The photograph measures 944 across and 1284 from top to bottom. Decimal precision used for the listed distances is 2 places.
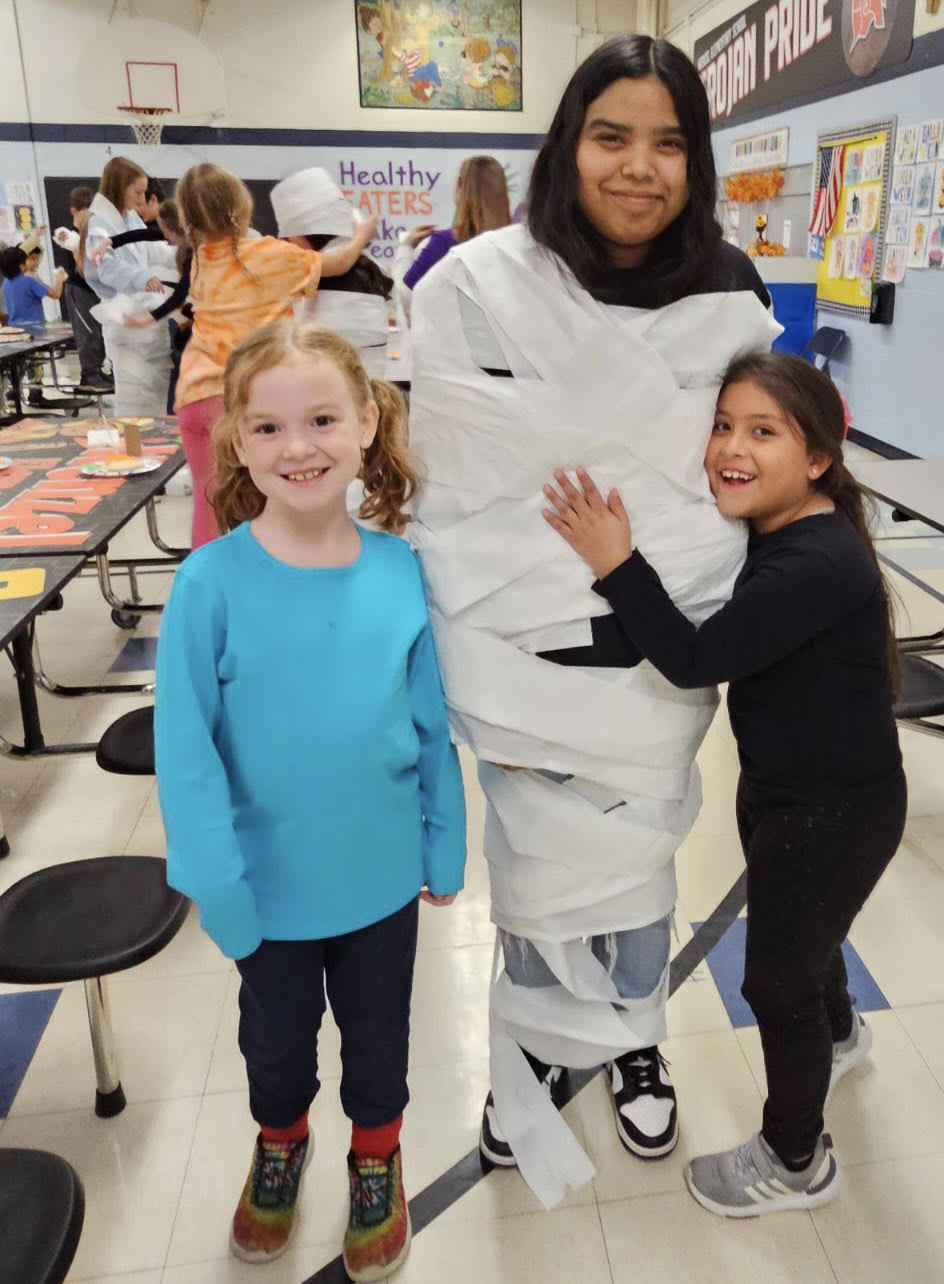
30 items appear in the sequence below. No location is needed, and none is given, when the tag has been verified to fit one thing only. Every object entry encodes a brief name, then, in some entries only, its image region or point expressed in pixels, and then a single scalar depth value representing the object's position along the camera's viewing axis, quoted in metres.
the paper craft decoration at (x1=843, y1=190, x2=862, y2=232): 5.94
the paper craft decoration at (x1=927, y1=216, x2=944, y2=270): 5.02
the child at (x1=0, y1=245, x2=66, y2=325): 7.65
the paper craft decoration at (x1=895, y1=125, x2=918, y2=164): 5.20
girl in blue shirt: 1.06
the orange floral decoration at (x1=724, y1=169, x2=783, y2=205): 7.18
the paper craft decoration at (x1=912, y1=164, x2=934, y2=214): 5.07
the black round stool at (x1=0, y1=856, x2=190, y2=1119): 1.31
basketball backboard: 8.13
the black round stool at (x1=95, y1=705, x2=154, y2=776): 1.88
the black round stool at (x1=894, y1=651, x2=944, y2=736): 1.93
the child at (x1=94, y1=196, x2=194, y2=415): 4.23
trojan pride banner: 5.43
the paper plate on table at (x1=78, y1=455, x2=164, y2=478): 2.79
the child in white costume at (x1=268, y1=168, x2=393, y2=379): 3.49
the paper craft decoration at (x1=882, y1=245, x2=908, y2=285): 5.47
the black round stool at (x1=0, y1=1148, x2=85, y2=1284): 0.88
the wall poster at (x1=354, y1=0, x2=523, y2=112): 9.41
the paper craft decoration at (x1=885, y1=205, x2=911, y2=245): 5.39
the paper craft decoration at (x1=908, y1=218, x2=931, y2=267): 5.17
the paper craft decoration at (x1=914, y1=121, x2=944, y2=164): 4.95
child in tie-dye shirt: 3.03
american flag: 6.16
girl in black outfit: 1.10
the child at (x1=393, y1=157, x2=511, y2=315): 3.42
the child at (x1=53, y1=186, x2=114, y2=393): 6.28
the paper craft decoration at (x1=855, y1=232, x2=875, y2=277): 5.81
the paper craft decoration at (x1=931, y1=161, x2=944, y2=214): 4.95
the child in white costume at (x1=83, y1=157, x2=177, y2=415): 4.78
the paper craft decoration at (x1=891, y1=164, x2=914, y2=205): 5.28
